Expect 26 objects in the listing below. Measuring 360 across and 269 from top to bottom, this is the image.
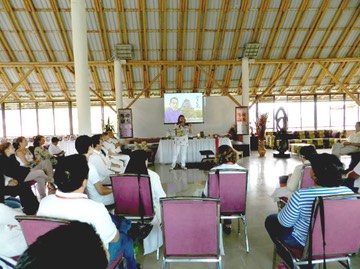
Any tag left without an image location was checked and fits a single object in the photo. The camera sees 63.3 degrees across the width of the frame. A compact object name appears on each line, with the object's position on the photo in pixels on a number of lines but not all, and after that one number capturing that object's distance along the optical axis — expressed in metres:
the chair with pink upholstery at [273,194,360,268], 1.90
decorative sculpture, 10.85
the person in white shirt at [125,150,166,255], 3.08
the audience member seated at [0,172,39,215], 3.60
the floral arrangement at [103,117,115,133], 11.86
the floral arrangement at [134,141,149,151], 9.41
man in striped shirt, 2.04
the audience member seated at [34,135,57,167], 6.17
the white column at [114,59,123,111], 11.96
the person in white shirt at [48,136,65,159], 7.46
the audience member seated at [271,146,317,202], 3.15
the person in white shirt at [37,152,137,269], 1.76
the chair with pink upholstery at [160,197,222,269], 2.05
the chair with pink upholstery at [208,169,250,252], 3.07
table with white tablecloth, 9.70
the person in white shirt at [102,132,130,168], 6.58
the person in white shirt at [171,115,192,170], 8.95
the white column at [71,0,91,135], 6.45
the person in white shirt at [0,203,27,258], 1.89
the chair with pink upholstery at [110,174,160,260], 3.00
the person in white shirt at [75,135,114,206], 3.24
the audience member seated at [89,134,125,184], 4.05
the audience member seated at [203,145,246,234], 3.51
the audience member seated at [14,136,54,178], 5.20
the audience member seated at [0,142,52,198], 4.14
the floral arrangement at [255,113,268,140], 11.48
